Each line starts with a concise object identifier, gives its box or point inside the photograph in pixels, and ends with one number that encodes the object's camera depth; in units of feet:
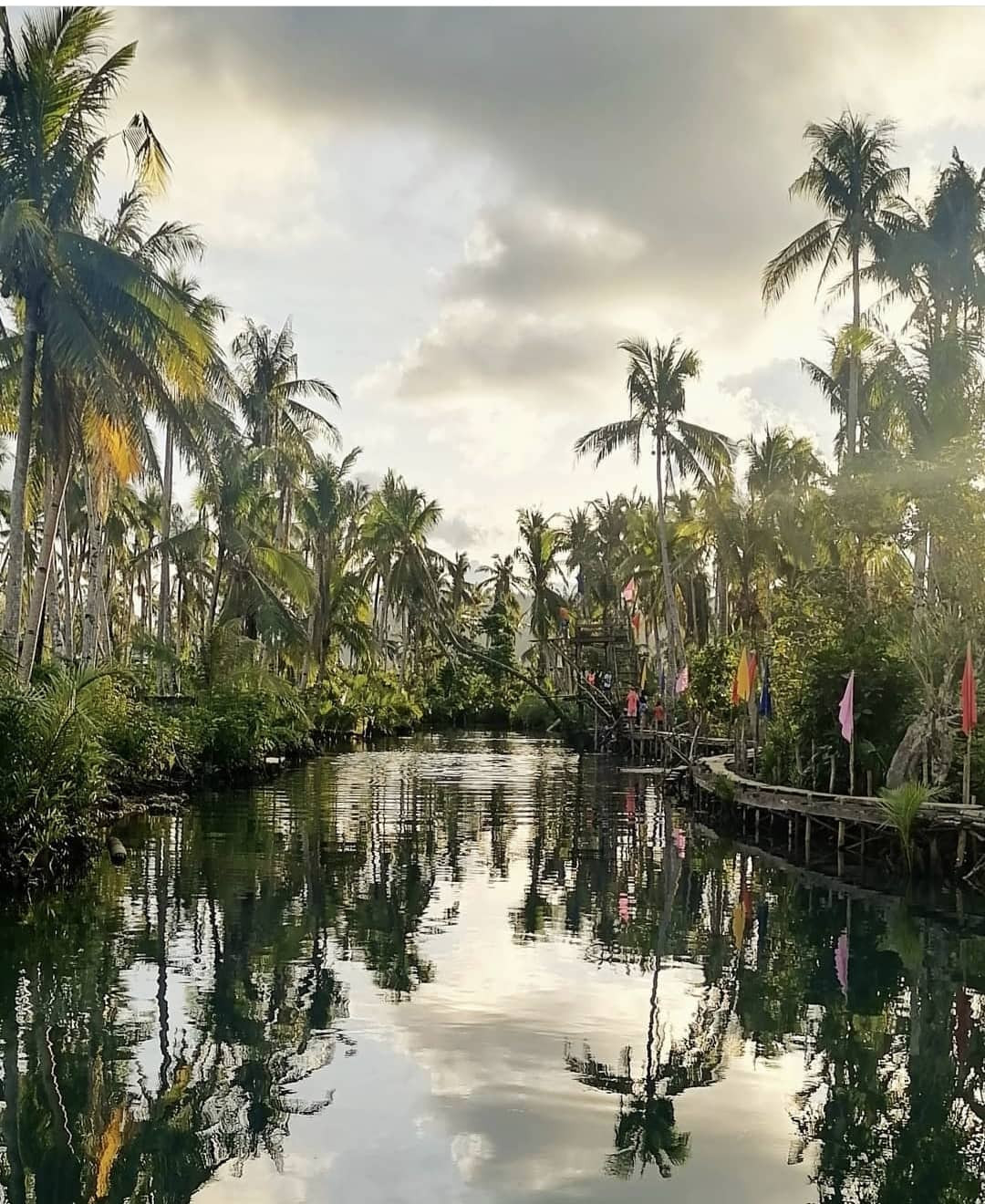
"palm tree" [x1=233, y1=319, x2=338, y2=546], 135.13
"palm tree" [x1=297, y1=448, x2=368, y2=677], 149.18
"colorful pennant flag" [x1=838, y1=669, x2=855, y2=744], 64.39
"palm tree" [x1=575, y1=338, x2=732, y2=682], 133.59
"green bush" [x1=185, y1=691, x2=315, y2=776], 96.73
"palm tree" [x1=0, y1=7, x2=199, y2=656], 60.85
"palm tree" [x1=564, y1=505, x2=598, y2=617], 209.36
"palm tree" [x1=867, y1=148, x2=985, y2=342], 100.53
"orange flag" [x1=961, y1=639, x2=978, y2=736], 56.70
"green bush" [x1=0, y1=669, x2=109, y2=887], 50.03
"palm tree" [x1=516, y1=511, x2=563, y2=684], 200.95
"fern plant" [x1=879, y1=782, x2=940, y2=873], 57.72
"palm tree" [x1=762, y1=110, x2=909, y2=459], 102.06
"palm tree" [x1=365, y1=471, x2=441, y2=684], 171.22
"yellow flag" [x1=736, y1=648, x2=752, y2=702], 83.61
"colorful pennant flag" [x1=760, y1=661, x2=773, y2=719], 79.41
